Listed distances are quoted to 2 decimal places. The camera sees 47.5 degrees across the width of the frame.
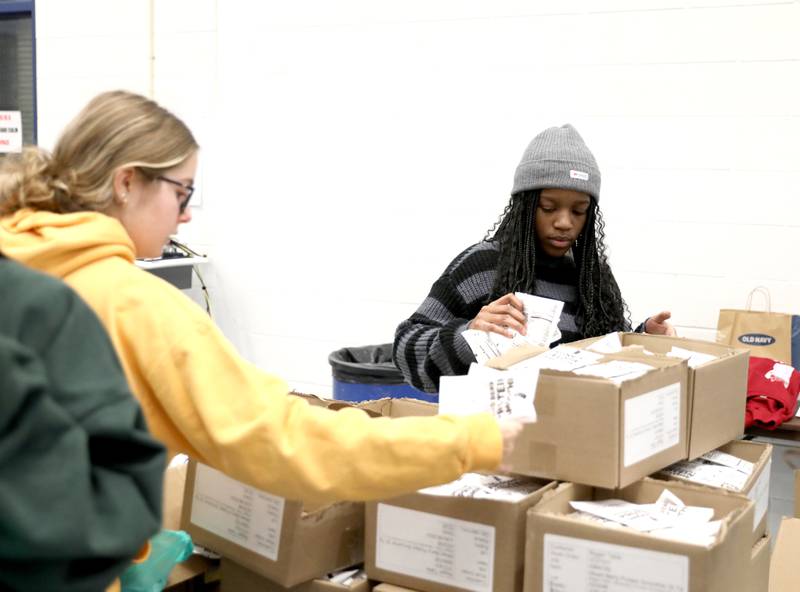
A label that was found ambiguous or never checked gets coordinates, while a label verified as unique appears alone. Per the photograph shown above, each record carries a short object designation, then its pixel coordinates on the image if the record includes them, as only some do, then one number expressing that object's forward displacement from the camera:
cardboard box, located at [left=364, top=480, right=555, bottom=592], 1.36
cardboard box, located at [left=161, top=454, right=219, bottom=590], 1.58
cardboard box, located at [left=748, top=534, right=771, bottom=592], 1.47
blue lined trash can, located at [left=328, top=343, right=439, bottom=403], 3.39
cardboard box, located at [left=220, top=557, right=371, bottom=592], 1.46
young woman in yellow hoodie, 1.13
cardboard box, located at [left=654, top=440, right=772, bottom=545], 1.55
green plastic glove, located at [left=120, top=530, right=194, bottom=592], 1.36
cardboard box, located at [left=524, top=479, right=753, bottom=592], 1.24
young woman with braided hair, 2.18
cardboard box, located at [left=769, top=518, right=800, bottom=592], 1.75
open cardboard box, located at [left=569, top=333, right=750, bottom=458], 1.59
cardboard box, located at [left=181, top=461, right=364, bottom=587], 1.43
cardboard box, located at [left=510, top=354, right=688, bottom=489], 1.39
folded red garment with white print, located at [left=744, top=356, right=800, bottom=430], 2.91
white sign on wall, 4.98
